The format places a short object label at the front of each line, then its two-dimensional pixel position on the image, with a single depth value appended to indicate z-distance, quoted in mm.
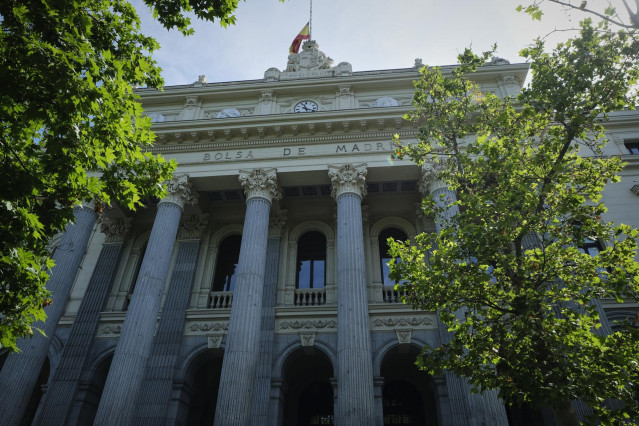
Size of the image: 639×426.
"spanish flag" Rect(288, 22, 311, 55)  23203
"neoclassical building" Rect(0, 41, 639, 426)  13625
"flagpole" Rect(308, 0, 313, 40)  23788
